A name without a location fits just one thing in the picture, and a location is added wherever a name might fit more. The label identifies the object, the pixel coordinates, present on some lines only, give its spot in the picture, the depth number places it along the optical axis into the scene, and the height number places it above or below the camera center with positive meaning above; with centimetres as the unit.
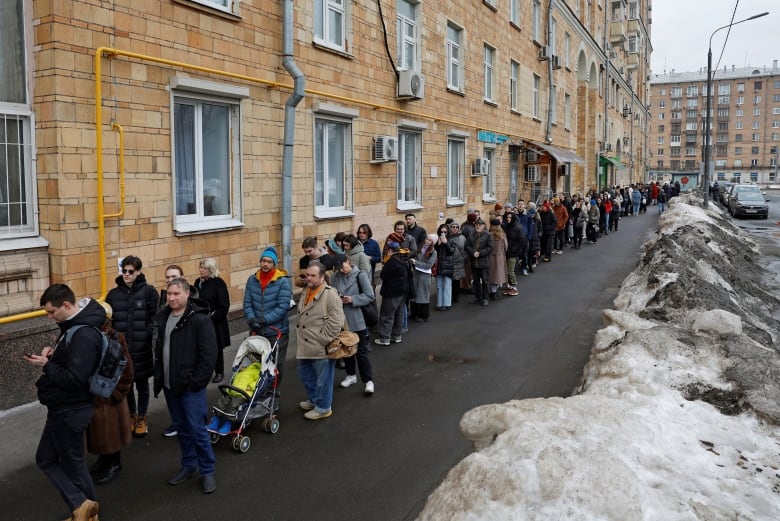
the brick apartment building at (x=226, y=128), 697 +118
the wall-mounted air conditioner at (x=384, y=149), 1279 +116
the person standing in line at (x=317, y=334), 631 -130
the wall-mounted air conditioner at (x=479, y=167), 1831 +112
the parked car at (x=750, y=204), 3587 +11
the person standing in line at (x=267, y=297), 670 -99
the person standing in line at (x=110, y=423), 485 -171
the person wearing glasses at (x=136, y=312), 589 -101
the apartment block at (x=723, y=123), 10838 +1489
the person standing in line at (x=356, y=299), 721 -108
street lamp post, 2904 +321
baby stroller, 574 -179
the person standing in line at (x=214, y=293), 697 -99
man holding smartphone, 423 -131
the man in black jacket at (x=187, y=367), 487 -127
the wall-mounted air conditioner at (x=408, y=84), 1355 +263
